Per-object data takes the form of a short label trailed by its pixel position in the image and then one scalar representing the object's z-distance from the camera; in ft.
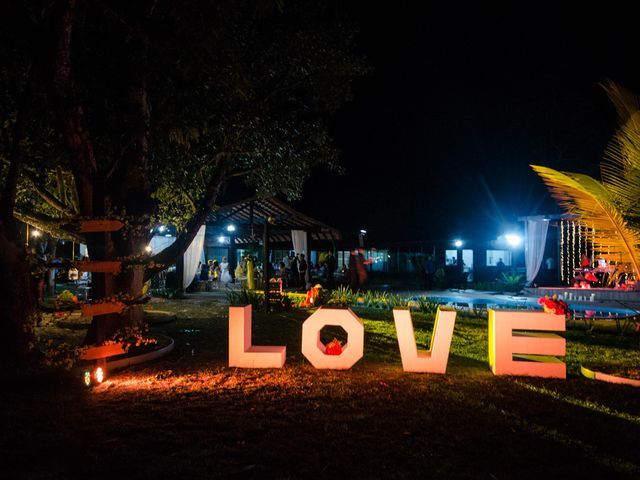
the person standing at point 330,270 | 67.77
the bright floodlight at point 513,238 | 81.19
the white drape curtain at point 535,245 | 64.23
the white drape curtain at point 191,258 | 63.16
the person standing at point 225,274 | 81.87
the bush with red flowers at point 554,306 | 26.54
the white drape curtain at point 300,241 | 69.51
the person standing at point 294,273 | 72.43
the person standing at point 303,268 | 69.36
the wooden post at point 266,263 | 42.91
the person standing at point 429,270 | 75.46
